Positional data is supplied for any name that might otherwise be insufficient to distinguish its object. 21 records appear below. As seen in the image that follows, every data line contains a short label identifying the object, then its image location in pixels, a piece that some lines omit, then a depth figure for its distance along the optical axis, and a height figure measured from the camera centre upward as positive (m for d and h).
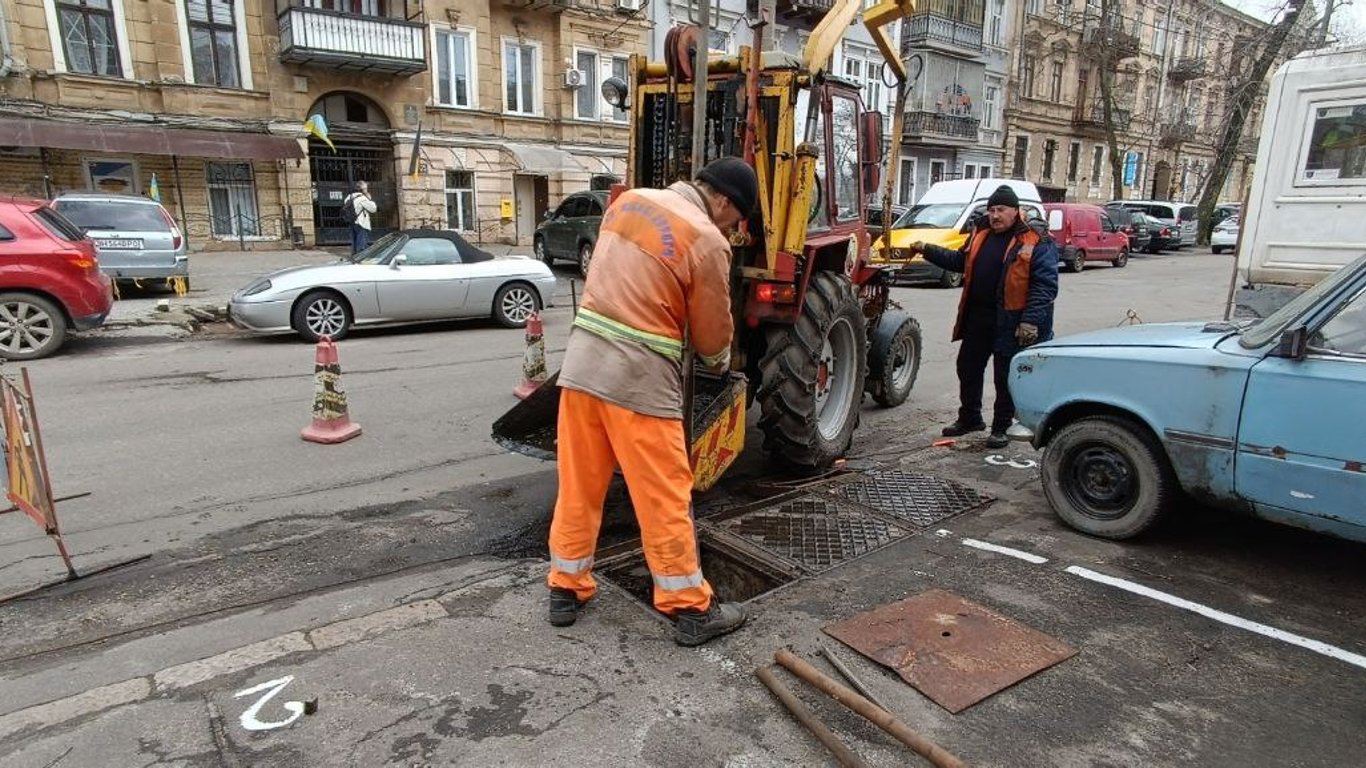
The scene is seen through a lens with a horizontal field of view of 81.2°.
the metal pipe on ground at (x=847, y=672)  2.94 -1.68
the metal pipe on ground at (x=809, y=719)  2.58 -1.68
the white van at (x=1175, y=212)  30.62 +0.58
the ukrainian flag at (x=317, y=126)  18.68 +2.06
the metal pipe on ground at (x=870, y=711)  2.56 -1.66
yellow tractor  4.82 -0.10
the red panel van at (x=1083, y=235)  22.11 -0.26
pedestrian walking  16.31 +0.05
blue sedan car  3.53 -0.92
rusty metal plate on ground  3.05 -1.71
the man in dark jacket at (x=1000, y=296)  5.74 -0.52
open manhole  3.89 -1.74
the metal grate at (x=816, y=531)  4.21 -1.70
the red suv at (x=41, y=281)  8.62 -0.75
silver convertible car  9.75 -0.94
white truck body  6.69 +0.46
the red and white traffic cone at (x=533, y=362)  7.41 -1.33
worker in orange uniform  3.21 -0.59
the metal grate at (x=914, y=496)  4.82 -1.70
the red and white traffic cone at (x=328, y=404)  6.08 -1.43
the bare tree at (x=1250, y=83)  23.11 +4.24
